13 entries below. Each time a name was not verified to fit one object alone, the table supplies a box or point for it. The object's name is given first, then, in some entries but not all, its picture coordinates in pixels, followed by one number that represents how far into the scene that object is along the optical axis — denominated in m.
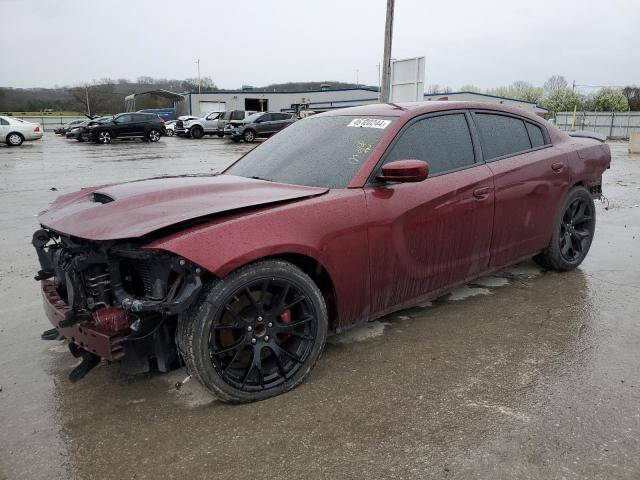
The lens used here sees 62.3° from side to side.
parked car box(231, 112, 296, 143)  27.73
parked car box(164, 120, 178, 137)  39.78
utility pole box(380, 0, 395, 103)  17.34
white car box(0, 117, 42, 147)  25.69
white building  56.41
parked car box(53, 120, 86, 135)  38.91
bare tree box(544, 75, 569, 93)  108.31
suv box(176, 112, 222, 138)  33.94
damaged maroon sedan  2.60
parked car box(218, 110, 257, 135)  31.70
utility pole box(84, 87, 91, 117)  75.25
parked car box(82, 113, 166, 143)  27.70
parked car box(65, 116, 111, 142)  28.91
